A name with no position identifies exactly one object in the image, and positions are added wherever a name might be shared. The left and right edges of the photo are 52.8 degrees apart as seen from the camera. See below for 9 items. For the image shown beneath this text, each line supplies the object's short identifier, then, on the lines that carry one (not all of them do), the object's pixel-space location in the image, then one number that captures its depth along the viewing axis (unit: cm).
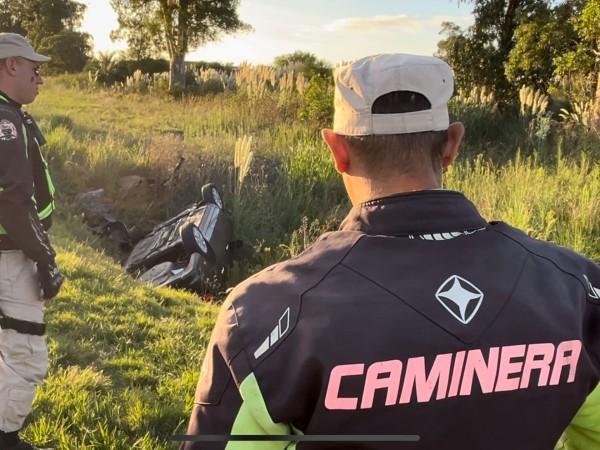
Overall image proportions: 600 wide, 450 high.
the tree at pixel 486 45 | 1541
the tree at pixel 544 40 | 1259
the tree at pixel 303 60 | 1906
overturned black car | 662
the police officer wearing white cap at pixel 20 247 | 300
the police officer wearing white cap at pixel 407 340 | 103
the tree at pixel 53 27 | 3506
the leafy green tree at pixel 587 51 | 1065
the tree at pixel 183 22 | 2459
